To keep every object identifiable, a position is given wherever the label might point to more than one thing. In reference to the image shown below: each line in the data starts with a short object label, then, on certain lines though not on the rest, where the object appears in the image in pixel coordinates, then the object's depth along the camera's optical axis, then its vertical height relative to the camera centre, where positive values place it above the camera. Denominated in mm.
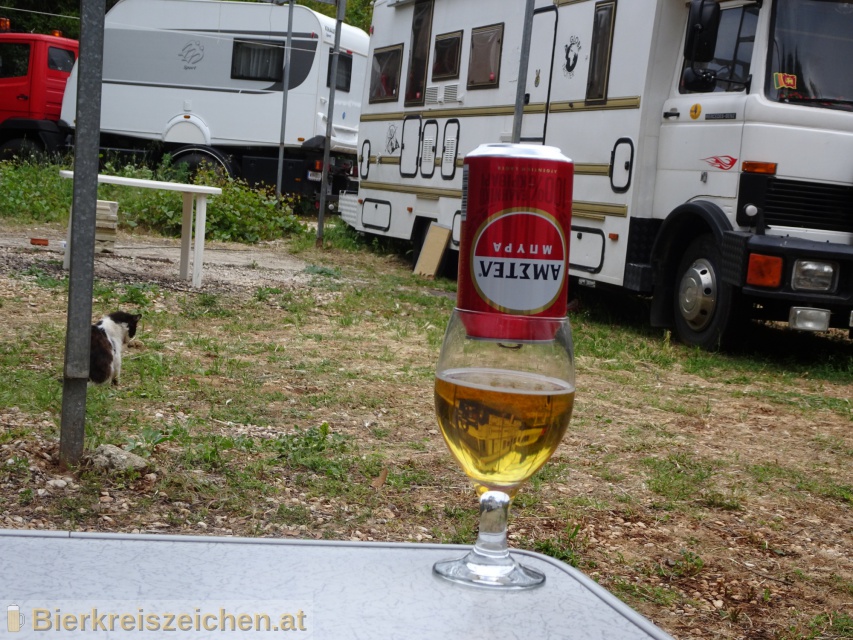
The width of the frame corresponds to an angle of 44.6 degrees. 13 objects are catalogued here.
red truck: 17344 +973
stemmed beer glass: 1065 -218
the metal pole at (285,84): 15830 +1369
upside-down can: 1015 -37
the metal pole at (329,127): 12750 +634
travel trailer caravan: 16812 +1435
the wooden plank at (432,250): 10938 -669
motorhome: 6754 +518
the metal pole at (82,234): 3020 -244
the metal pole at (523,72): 8078 +963
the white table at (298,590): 914 -389
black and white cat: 4676 -879
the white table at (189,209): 7820 -350
